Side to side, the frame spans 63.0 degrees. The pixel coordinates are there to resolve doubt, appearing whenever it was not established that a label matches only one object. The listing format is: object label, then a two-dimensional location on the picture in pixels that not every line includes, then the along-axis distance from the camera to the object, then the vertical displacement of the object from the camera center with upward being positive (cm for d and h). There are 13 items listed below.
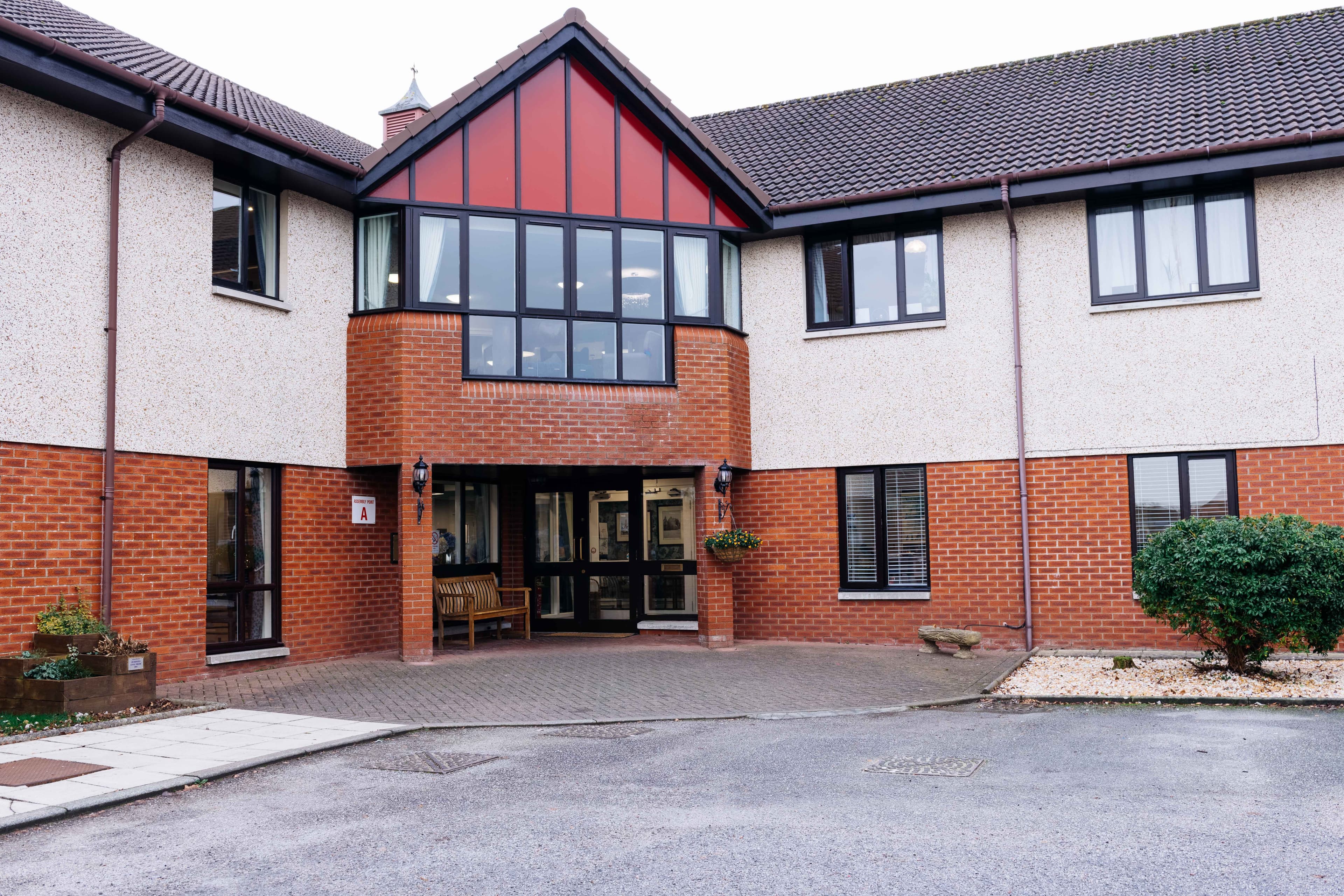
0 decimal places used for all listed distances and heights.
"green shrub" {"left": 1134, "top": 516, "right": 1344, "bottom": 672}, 923 -62
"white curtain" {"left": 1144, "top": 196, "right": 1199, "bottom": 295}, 1248 +304
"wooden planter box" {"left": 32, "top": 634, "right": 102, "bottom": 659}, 892 -88
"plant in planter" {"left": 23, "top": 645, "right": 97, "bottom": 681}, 862 -107
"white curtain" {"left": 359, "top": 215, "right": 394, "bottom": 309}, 1280 +316
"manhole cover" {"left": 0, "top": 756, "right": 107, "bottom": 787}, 647 -144
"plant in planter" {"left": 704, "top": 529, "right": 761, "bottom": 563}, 1313 -29
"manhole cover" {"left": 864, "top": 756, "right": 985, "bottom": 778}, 661 -154
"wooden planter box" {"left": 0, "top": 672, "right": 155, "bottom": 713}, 841 -125
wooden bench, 1368 -99
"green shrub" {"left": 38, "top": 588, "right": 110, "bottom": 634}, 921 -73
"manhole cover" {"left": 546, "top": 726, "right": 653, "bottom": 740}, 826 -159
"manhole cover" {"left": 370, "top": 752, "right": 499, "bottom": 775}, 703 -154
